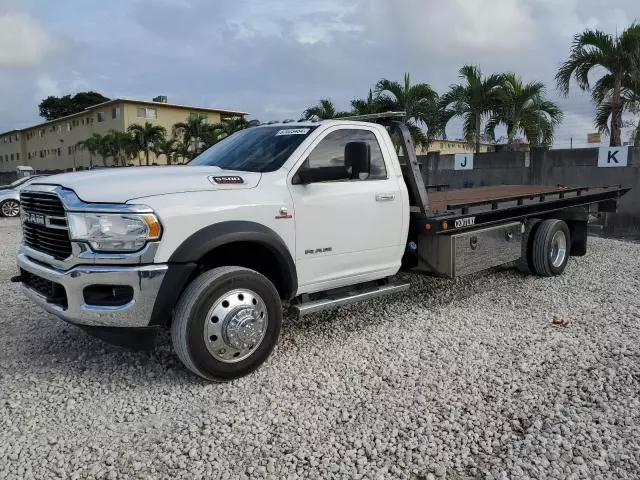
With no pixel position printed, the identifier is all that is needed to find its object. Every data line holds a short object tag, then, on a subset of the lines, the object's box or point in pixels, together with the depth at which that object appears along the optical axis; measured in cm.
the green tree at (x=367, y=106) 1972
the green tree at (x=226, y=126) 3588
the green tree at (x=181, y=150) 4134
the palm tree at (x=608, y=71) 1360
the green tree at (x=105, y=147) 4456
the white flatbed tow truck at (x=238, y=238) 372
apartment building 4984
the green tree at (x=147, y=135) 4253
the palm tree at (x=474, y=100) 1675
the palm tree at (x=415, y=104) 1853
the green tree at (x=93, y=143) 4561
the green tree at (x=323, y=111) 2198
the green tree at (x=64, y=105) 7650
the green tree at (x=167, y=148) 4126
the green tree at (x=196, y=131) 3966
